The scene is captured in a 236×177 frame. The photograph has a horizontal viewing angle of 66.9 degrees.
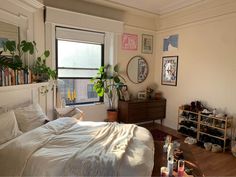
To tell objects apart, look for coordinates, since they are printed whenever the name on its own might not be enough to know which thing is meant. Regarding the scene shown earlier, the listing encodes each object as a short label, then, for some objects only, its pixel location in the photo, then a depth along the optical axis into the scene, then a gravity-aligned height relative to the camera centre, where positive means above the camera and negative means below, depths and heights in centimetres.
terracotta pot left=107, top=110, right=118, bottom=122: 413 -85
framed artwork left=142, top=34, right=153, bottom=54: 465 +93
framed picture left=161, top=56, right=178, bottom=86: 434 +23
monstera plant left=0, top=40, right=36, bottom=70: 236 +36
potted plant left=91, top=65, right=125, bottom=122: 405 -14
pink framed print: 437 +93
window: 377 +37
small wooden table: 182 -92
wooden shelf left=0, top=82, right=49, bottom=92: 220 -13
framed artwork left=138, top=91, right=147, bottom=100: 456 -42
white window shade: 365 +92
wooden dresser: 409 -75
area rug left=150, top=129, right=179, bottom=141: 374 -122
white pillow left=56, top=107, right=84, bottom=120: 342 -67
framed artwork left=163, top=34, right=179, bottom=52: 428 +90
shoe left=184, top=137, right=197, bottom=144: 353 -121
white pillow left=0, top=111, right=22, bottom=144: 190 -57
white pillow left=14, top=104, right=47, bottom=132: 230 -55
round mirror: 453 +24
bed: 148 -69
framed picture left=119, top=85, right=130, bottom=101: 431 -36
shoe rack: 322 -94
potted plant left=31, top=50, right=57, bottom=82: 300 +10
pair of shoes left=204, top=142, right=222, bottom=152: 318 -121
